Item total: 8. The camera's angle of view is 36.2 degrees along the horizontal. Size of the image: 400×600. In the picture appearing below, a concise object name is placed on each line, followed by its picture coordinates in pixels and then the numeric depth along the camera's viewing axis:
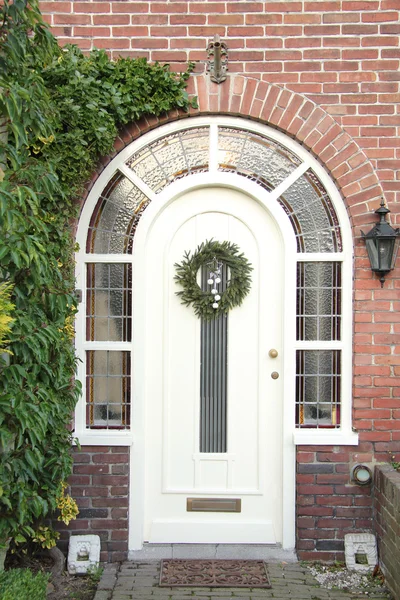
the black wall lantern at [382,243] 4.02
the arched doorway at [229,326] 4.22
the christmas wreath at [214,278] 4.25
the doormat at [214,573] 3.76
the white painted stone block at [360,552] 4.05
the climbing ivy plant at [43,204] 3.18
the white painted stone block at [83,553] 4.02
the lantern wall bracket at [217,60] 4.10
